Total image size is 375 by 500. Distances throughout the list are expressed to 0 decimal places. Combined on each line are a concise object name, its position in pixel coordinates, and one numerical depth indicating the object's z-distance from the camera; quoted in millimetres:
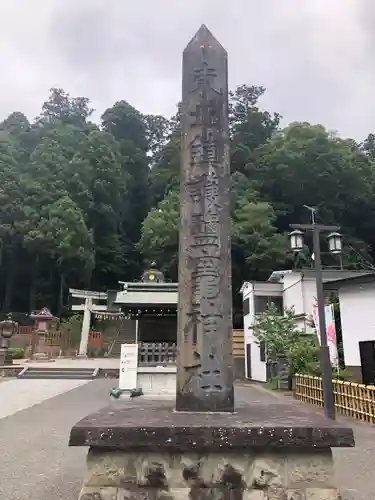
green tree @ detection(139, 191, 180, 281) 35688
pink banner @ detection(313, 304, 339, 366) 11016
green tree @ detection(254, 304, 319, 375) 15305
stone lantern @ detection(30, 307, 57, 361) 30852
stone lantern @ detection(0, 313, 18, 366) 25141
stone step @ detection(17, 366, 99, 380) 22812
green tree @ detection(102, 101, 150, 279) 50281
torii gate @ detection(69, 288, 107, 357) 32906
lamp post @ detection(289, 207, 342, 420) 8688
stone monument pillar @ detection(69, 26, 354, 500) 3211
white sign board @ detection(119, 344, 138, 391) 13594
